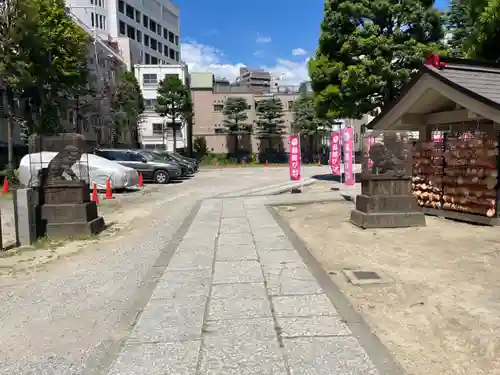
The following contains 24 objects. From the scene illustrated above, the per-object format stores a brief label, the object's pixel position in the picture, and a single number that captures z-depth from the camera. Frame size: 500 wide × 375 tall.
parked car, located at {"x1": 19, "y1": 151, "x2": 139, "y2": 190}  15.45
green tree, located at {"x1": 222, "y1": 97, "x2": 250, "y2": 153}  45.91
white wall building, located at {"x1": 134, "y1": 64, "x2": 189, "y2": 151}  46.94
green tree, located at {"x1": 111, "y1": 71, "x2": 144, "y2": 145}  35.06
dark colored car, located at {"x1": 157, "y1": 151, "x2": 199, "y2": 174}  24.79
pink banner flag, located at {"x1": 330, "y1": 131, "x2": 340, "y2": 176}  17.62
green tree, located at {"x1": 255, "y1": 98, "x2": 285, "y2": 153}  46.09
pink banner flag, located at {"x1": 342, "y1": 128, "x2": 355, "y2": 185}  15.80
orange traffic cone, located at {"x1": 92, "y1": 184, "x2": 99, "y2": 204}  12.56
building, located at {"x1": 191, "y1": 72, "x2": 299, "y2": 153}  49.66
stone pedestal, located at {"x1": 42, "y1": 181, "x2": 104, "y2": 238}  7.50
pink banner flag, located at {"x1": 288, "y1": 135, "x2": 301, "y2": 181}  16.25
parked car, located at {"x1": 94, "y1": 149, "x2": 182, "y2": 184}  19.80
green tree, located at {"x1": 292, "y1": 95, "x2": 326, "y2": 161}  43.19
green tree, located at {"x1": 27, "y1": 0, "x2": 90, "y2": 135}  20.28
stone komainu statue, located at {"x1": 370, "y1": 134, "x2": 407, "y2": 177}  8.08
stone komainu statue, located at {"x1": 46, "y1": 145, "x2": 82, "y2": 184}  7.76
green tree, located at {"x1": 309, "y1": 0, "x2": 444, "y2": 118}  16.83
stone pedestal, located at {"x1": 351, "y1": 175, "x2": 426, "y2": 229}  7.74
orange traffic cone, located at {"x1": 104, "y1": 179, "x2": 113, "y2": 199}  14.25
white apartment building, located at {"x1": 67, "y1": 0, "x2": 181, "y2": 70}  49.03
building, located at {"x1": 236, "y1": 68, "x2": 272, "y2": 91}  137.54
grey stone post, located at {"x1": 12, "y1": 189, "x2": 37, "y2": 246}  7.00
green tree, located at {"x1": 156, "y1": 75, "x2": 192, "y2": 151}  41.12
